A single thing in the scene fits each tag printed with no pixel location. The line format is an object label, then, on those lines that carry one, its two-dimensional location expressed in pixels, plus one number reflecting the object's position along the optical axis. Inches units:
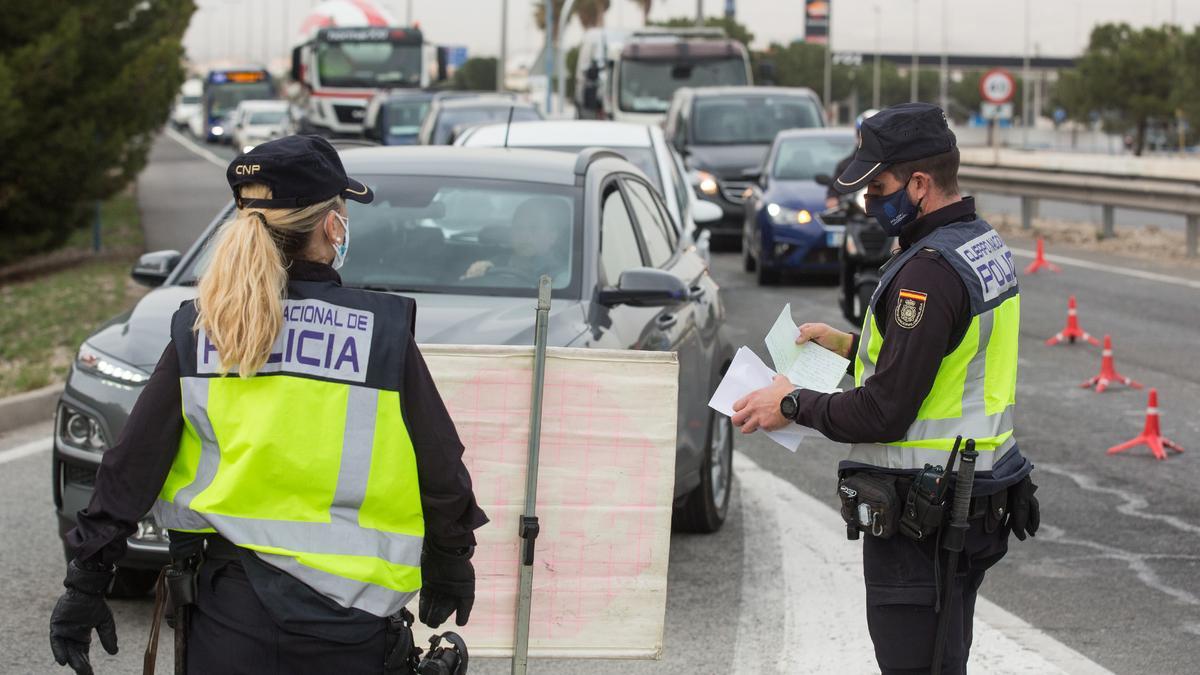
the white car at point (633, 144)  476.9
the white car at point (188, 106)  3582.7
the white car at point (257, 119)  2199.8
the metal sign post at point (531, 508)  154.3
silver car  234.5
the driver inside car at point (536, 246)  264.2
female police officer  117.6
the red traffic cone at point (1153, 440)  351.6
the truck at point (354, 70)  1562.5
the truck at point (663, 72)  1221.7
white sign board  158.1
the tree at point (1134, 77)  2308.1
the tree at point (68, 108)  716.0
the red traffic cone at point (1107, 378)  431.2
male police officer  138.9
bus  2878.9
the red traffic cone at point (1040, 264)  740.0
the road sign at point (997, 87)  1359.5
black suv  871.7
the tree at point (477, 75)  5339.6
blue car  692.1
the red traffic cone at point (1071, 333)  506.6
